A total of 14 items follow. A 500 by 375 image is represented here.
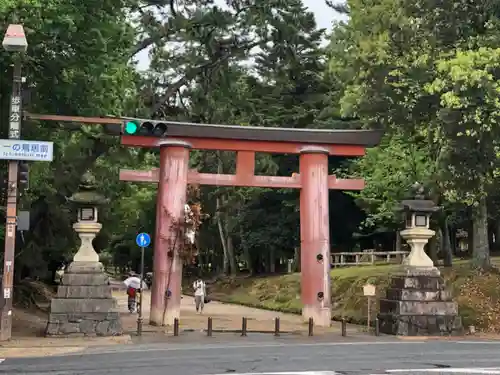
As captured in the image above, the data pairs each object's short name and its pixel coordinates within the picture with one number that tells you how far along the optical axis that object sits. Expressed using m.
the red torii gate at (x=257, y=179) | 21.05
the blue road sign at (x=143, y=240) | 20.88
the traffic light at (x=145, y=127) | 15.93
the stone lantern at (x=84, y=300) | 17.86
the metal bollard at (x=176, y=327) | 18.50
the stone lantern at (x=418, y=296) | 19.62
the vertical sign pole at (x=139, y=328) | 18.61
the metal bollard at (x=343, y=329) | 19.00
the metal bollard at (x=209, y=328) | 18.57
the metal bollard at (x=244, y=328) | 18.84
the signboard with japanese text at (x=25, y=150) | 16.50
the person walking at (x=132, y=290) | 29.28
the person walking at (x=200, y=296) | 30.68
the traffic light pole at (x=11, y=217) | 16.28
